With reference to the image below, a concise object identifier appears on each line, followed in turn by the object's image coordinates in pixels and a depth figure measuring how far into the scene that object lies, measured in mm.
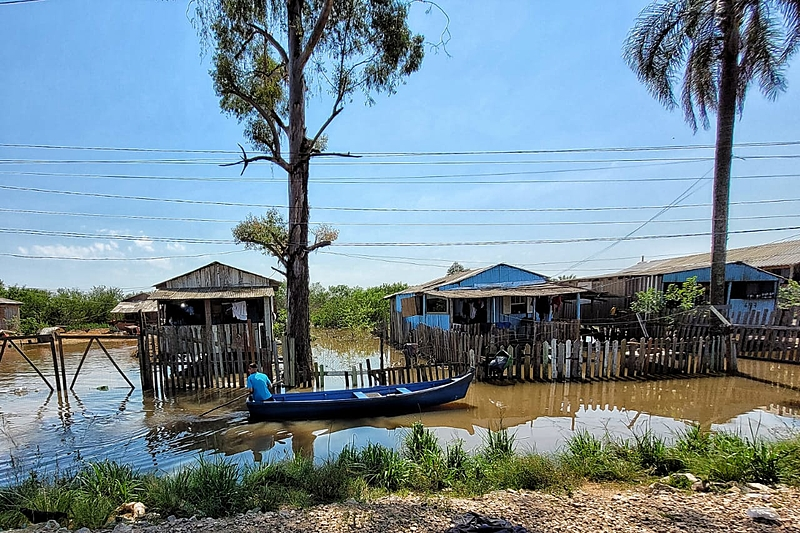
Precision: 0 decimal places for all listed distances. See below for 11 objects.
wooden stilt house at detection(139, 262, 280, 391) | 12367
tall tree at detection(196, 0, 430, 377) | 12750
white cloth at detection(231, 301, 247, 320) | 17391
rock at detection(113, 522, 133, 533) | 4008
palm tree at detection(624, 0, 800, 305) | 16031
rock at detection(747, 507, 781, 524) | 3848
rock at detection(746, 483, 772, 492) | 4652
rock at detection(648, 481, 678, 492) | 4903
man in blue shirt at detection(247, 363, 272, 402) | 9430
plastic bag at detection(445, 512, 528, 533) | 3553
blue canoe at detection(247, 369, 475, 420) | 9289
